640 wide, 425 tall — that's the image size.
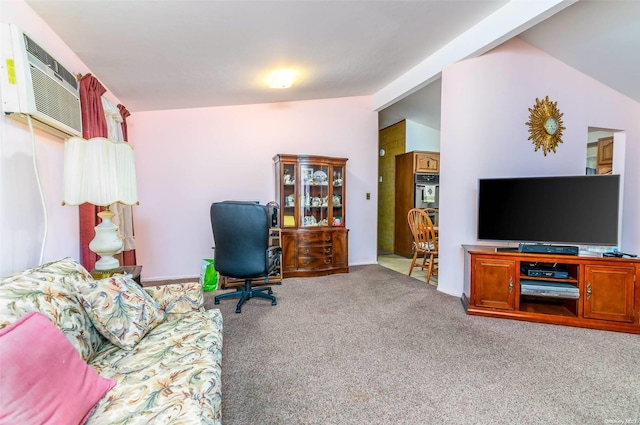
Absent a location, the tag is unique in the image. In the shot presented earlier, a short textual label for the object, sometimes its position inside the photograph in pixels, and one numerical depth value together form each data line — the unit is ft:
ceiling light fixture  10.47
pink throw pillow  2.50
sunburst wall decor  10.12
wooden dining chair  12.14
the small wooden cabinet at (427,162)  16.97
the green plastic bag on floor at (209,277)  11.53
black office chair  8.79
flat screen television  8.00
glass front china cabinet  12.86
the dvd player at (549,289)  8.07
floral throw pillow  4.41
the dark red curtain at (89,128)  7.30
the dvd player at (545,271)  8.27
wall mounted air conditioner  4.76
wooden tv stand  7.69
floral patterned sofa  2.90
